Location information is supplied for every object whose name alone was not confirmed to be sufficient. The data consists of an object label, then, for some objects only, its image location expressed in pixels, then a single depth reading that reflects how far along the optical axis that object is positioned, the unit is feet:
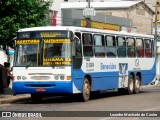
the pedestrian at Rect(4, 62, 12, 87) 93.59
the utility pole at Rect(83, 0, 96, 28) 128.67
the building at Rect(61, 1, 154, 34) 249.75
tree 80.53
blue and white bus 72.84
